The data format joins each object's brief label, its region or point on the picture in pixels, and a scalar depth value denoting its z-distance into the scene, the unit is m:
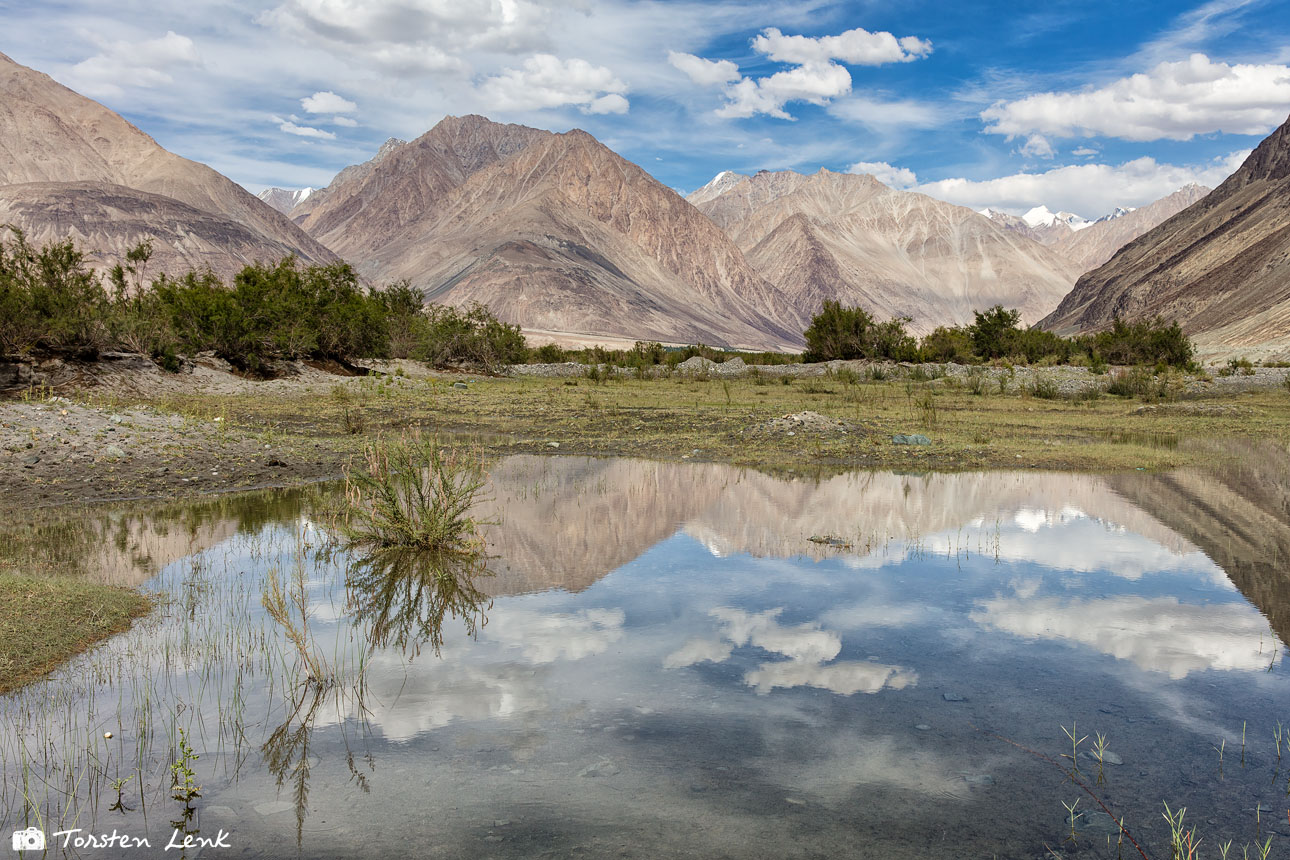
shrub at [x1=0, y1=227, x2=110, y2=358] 24.09
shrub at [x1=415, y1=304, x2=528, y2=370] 48.88
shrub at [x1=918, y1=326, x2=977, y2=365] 50.09
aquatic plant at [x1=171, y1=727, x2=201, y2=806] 4.32
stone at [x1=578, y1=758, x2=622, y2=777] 4.62
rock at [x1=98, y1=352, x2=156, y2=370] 26.84
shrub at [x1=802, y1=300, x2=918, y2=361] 48.91
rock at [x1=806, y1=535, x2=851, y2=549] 9.88
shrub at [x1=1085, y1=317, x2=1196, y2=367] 46.31
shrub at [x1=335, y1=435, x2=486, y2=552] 9.41
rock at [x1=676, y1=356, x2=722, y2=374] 48.75
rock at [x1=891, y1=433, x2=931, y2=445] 18.27
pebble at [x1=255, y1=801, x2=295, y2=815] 4.25
